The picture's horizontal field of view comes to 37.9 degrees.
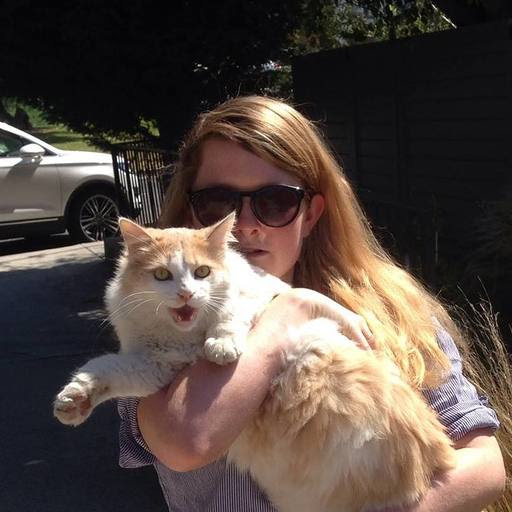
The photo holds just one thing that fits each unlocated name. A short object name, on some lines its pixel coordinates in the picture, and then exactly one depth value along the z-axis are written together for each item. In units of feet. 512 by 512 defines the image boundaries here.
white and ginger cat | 6.08
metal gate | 27.07
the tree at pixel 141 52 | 22.86
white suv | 37.55
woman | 5.88
